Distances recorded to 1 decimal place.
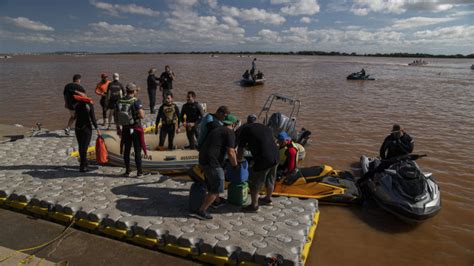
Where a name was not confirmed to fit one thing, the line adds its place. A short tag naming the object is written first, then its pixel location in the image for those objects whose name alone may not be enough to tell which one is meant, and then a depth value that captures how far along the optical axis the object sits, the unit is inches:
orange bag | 243.3
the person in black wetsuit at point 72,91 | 244.3
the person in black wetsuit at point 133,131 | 222.7
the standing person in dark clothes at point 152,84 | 446.0
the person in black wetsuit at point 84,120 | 234.8
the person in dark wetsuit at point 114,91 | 340.2
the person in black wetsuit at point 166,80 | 442.6
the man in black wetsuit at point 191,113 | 284.8
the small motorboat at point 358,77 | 1219.2
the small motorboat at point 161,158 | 268.8
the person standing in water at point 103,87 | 361.1
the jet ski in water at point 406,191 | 212.1
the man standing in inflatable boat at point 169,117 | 284.5
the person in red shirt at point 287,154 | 230.2
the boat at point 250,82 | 961.6
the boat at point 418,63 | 2571.4
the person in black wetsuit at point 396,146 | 253.1
